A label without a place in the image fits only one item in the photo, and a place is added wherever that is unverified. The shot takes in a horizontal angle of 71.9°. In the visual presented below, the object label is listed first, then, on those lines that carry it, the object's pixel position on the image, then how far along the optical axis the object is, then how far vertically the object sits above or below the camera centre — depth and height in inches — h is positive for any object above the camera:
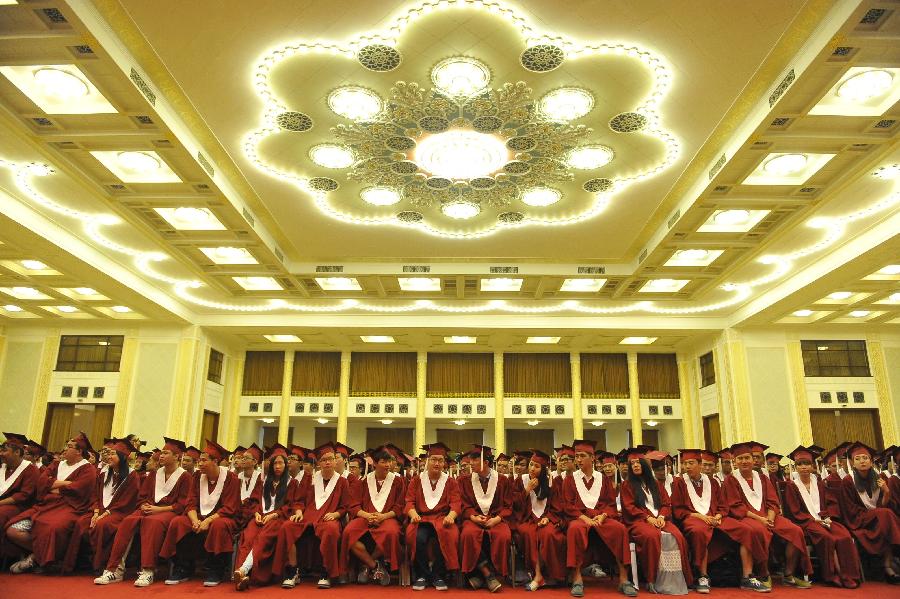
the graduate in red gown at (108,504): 264.8 -24.9
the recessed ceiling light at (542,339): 671.6 +119.0
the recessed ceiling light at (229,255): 481.4 +148.4
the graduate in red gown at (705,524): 252.4 -28.5
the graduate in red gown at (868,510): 277.6 -24.2
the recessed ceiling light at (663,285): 543.8 +145.7
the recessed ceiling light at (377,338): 674.2 +118.7
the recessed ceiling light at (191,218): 407.5 +150.5
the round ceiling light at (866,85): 263.6 +156.6
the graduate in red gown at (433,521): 252.7 -28.6
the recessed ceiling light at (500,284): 550.3 +146.4
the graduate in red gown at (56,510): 264.4 -27.8
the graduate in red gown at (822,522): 264.7 -29.3
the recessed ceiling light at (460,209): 403.9 +155.2
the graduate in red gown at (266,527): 245.8 -31.5
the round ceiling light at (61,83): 267.7 +155.7
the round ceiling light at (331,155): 343.3 +161.0
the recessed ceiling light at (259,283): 548.4 +144.6
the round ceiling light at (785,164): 330.0 +153.2
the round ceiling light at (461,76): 278.8 +167.9
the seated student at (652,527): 244.8 -29.2
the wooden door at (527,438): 764.0 +16.7
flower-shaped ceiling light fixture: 272.1 +162.6
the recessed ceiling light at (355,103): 297.3 +165.4
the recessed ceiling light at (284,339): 687.7 +119.8
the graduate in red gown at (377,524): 255.3 -30.4
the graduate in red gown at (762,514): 256.5 -24.8
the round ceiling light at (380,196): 389.8 +158.0
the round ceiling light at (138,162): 337.7 +153.8
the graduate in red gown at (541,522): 252.1 -28.8
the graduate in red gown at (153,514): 250.4 -27.4
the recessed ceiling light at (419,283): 548.3 +146.5
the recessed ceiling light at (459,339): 676.1 +119.5
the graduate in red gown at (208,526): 253.0 -31.2
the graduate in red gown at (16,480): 286.2 -15.4
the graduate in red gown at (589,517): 243.3 -25.8
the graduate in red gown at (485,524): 251.4 -29.6
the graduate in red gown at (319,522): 251.9 -29.6
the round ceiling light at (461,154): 330.0 +159.2
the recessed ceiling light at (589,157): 339.9 +160.3
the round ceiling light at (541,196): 385.7 +157.3
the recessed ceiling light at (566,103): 295.4 +165.3
